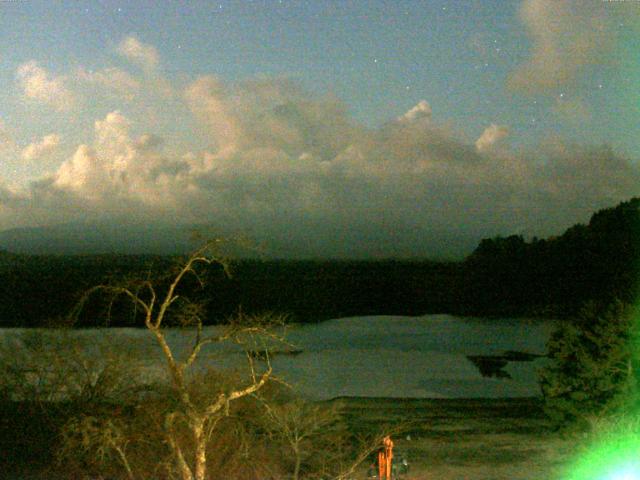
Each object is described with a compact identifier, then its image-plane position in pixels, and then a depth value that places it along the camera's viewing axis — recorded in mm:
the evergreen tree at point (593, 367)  16766
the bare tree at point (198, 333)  10055
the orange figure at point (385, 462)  13906
